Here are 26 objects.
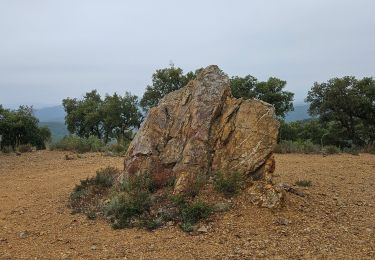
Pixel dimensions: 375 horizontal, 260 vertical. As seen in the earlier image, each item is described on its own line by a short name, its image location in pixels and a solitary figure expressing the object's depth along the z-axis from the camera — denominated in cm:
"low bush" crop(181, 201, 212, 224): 741
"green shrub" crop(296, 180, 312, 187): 992
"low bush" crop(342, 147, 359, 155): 1551
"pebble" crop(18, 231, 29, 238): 737
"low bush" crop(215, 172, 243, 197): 799
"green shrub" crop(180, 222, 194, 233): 711
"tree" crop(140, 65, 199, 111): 2397
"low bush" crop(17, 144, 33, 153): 1802
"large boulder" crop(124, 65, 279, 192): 853
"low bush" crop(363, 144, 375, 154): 1650
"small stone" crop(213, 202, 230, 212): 768
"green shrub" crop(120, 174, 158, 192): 838
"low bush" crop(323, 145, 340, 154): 1564
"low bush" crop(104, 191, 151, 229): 769
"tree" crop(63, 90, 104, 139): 2900
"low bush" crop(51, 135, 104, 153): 1824
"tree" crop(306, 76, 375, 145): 2330
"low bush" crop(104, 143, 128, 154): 1750
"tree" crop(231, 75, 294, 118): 2347
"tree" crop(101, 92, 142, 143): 2780
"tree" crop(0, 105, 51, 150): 2343
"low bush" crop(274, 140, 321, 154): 1597
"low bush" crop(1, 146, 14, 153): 1811
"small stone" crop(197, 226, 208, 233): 706
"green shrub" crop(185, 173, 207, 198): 800
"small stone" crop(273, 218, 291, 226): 723
